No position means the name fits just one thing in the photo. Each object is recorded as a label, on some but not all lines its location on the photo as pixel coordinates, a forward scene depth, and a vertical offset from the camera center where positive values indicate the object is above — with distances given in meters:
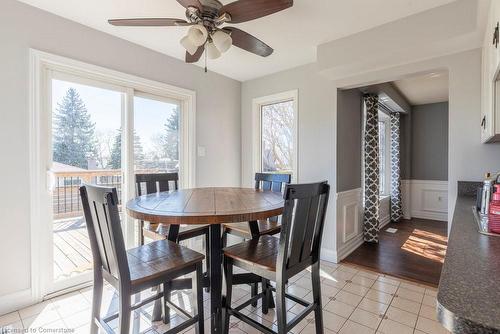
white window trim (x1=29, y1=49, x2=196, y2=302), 2.07 +0.30
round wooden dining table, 1.31 -0.25
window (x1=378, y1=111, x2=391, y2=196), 5.21 +0.16
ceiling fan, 1.49 +0.92
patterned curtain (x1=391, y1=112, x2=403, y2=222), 4.96 -0.11
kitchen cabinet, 1.38 +0.50
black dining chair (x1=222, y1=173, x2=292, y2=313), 1.98 -0.51
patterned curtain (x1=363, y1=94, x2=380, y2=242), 3.66 -0.11
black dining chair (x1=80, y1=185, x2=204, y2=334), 1.18 -0.53
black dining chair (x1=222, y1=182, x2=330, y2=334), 1.30 -0.52
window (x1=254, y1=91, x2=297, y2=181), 3.47 +0.45
